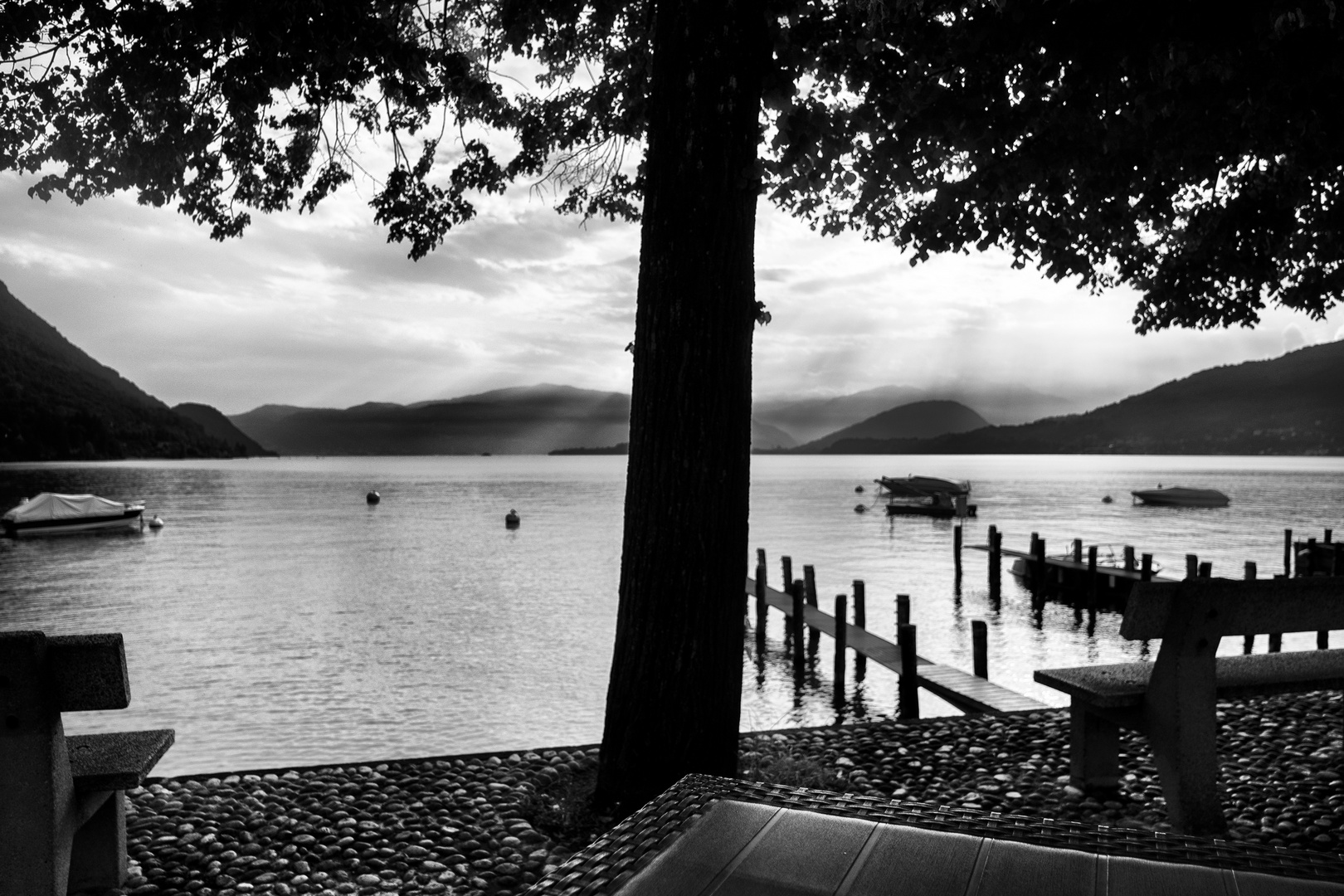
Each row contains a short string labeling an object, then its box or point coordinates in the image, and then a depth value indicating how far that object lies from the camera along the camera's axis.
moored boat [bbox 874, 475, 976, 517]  69.12
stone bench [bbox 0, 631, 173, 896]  3.38
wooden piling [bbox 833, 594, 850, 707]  16.67
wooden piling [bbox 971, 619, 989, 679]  15.01
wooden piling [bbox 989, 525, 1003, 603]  29.65
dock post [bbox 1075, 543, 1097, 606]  26.77
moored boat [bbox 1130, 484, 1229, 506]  81.81
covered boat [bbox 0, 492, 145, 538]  53.59
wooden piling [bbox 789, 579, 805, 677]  18.64
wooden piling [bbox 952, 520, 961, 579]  32.25
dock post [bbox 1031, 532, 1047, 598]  29.45
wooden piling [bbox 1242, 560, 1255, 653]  18.41
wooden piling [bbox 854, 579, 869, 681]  19.34
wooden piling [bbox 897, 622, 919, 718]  12.52
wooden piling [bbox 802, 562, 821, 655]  21.97
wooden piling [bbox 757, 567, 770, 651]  21.81
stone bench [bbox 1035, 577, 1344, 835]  4.36
